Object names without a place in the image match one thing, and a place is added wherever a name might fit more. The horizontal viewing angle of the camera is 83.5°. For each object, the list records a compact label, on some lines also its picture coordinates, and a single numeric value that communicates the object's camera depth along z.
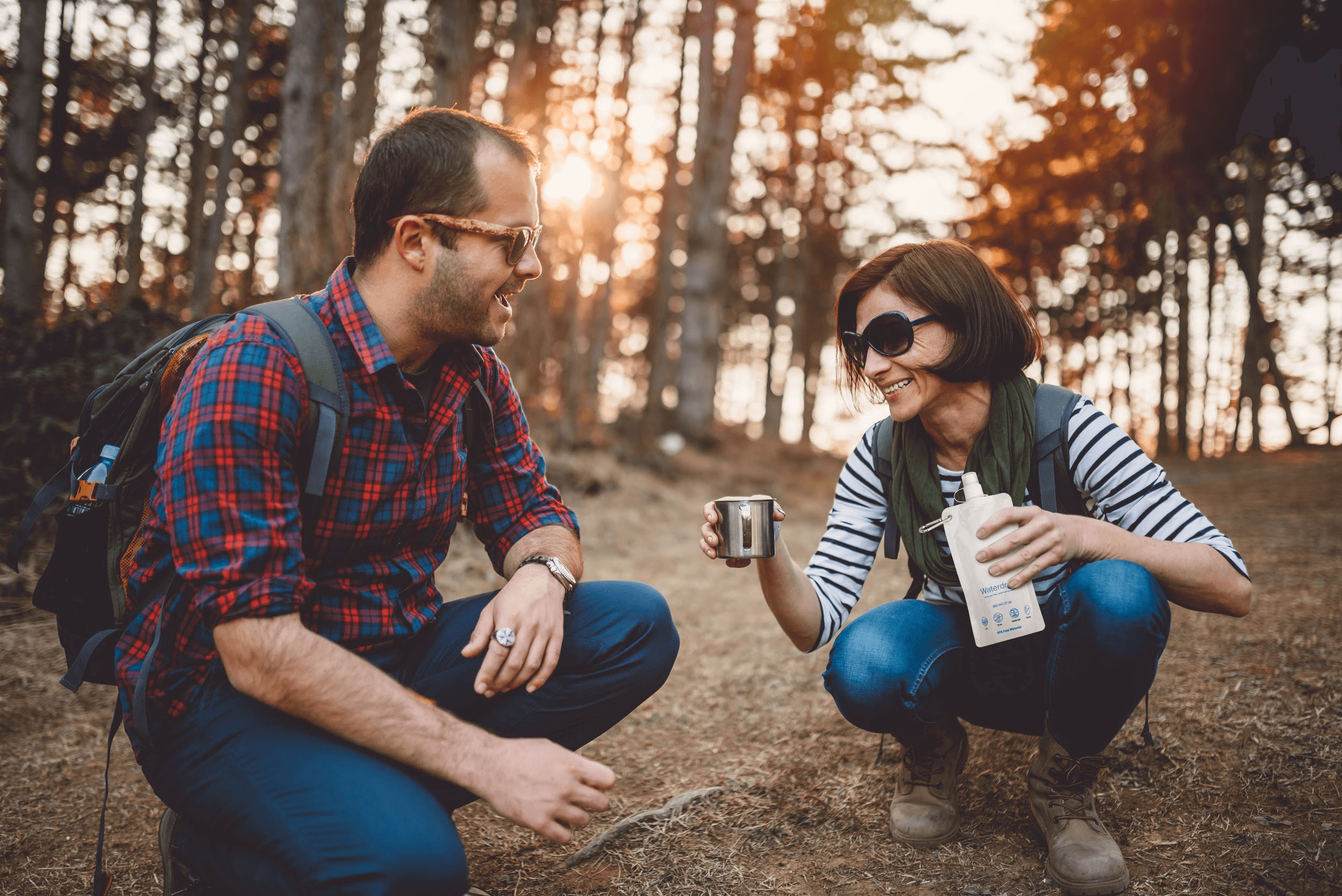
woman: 1.88
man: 1.52
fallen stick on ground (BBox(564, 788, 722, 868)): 2.22
